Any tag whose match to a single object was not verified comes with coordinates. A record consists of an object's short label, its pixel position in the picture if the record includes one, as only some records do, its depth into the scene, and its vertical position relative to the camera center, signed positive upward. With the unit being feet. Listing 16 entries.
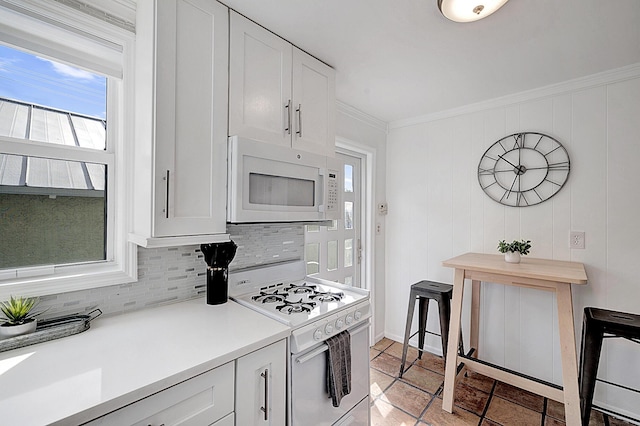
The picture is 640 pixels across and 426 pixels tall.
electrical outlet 7.00 -0.61
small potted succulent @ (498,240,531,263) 6.93 -0.88
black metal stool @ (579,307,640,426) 5.32 -2.32
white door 8.51 -0.93
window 3.94 +0.89
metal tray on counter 3.41 -1.53
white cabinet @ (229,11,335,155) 4.84 +2.26
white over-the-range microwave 4.65 +0.51
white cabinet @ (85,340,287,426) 2.89 -2.13
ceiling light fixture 4.24 +3.09
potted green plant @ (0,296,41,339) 3.51 -1.37
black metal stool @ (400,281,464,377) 8.00 -2.64
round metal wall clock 7.36 +1.22
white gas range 4.33 -1.85
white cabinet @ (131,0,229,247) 4.00 +1.32
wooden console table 5.57 -1.98
